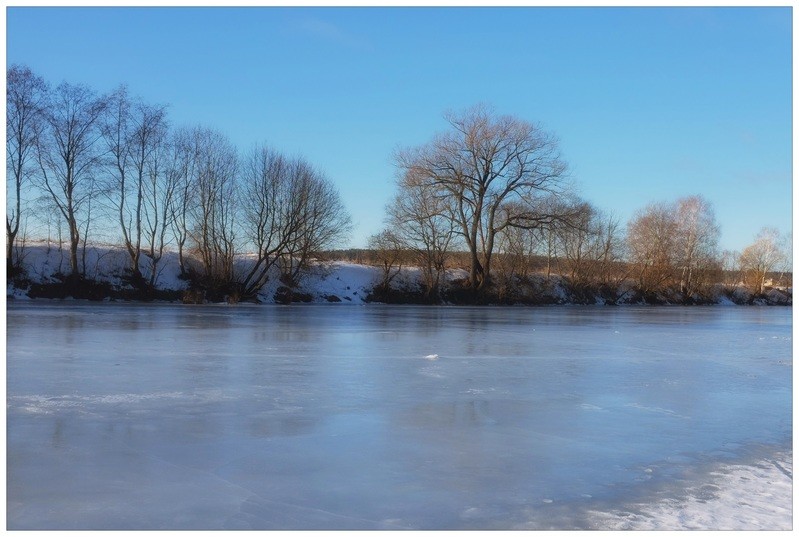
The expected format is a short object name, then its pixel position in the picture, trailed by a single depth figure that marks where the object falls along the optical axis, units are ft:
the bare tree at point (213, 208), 101.49
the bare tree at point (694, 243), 145.79
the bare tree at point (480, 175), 116.37
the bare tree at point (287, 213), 100.73
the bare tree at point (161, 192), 100.63
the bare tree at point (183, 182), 102.17
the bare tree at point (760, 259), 162.40
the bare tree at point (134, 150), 97.86
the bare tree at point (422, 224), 114.01
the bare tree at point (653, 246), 146.10
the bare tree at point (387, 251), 113.50
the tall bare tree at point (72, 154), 90.68
